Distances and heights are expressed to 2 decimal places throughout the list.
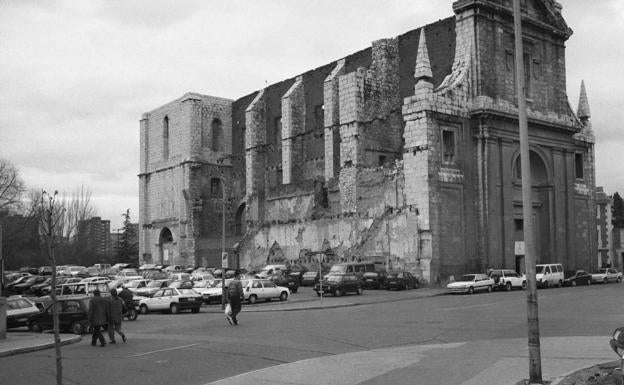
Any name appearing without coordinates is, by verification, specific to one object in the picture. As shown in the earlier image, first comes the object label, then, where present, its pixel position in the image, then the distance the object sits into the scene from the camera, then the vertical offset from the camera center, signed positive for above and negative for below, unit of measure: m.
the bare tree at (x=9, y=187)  61.31 +5.25
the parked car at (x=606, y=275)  48.53 -2.67
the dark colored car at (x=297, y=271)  43.21 -1.95
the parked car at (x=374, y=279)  41.72 -2.26
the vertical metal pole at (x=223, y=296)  31.32 -2.31
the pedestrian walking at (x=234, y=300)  22.09 -1.78
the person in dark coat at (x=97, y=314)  17.91 -1.75
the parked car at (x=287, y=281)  41.19 -2.28
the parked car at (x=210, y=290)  34.50 -2.29
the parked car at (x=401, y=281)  40.41 -2.32
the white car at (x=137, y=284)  37.10 -2.08
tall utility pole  10.80 +0.07
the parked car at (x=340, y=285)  37.03 -2.29
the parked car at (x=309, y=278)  45.05 -2.33
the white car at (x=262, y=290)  34.12 -2.33
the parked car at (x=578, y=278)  46.28 -2.71
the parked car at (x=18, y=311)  25.11 -2.33
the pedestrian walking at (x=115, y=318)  18.23 -1.90
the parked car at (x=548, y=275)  42.84 -2.28
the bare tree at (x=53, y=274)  8.35 -0.33
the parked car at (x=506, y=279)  39.72 -2.32
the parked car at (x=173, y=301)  29.88 -2.41
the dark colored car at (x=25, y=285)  50.56 -2.78
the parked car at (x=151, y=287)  33.12 -2.16
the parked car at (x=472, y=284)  37.28 -2.40
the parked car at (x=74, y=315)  21.64 -2.12
